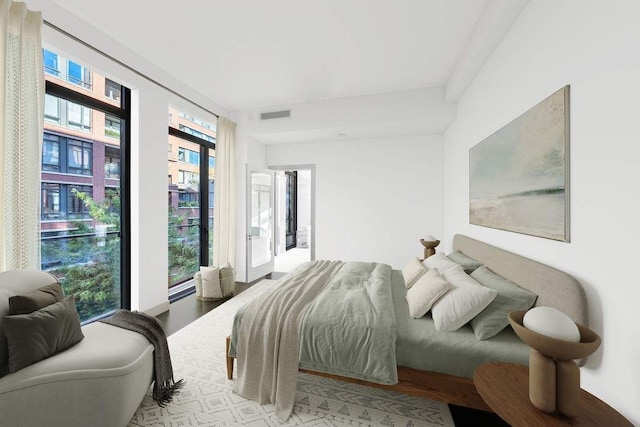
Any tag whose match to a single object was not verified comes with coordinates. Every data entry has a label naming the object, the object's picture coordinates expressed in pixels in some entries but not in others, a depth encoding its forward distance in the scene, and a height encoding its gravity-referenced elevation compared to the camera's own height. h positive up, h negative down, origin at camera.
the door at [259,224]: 4.66 -0.27
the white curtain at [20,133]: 1.87 +0.57
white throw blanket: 1.75 -1.00
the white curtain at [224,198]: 4.23 +0.20
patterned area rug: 1.67 -1.35
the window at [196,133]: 3.94 +1.24
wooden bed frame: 1.34 -0.53
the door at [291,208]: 8.18 +0.07
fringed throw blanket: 1.82 -1.00
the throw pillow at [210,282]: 3.72 -1.04
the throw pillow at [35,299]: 1.43 -0.53
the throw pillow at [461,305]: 1.65 -0.62
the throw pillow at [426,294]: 1.88 -0.62
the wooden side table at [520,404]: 1.01 -0.81
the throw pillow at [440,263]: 2.38 -0.52
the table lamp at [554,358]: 1.00 -0.60
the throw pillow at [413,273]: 2.54 -0.63
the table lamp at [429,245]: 3.58 -0.48
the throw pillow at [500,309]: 1.60 -0.62
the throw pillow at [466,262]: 2.49 -0.51
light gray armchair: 1.29 -0.93
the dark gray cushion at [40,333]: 1.33 -0.68
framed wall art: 1.53 +0.28
